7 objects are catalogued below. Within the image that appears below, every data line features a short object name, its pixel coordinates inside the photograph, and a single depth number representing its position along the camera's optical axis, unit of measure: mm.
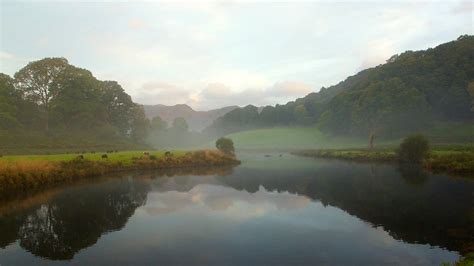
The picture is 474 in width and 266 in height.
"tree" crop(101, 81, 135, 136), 100500
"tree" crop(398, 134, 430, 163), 53103
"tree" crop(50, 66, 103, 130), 82625
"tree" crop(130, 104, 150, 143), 102812
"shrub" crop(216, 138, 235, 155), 69438
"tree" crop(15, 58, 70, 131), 79750
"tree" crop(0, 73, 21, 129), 69962
